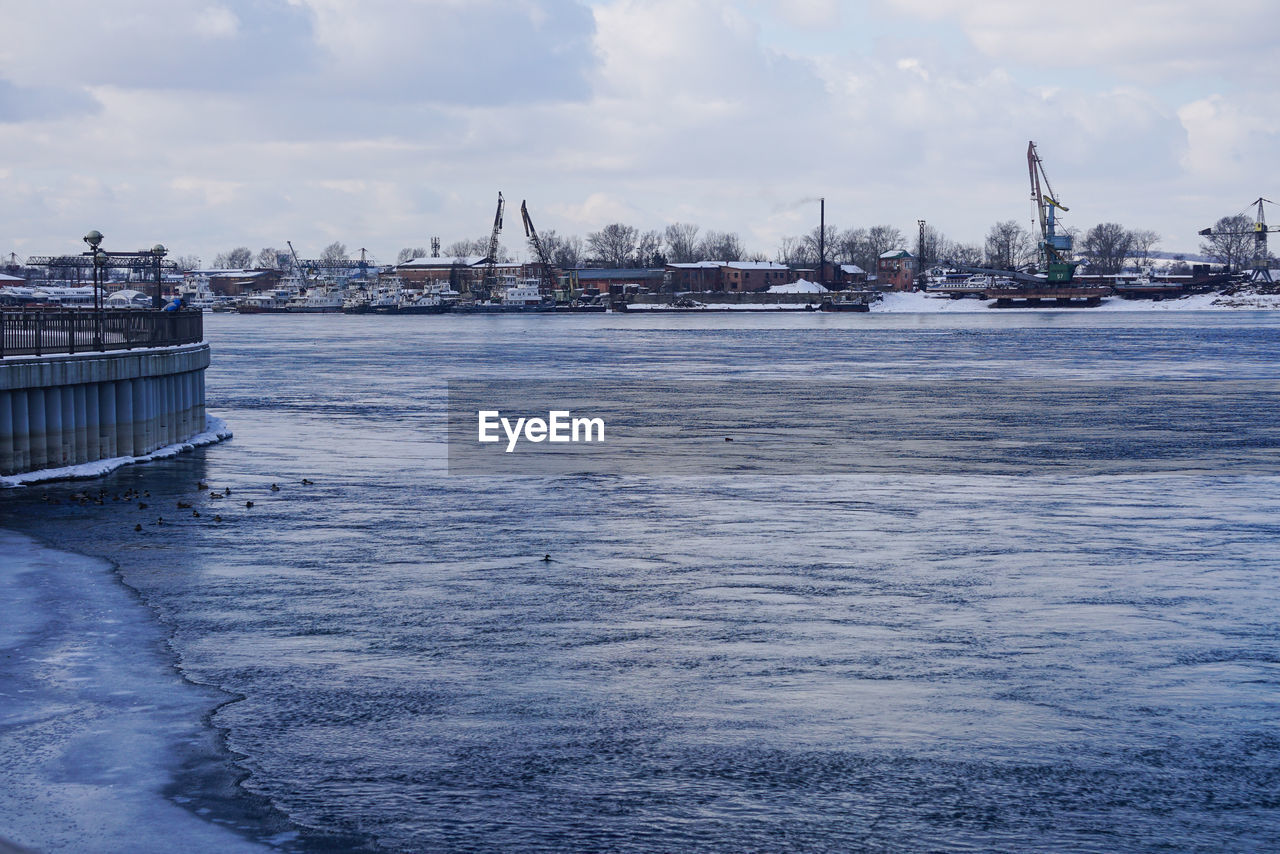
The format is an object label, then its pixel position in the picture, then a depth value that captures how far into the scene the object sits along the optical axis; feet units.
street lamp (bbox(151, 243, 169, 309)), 155.84
